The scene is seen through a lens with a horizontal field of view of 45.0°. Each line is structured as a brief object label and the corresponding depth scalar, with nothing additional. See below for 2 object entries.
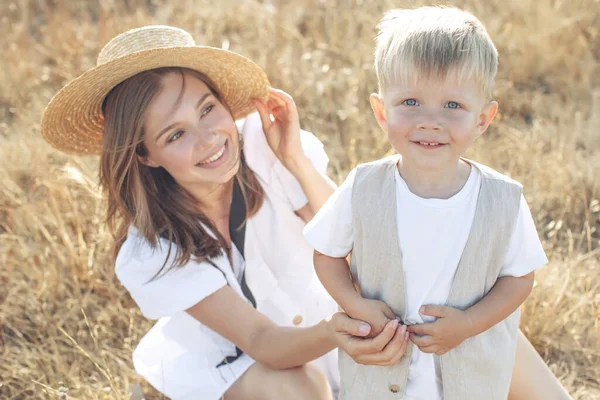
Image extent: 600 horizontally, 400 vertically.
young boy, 1.71
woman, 2.38
